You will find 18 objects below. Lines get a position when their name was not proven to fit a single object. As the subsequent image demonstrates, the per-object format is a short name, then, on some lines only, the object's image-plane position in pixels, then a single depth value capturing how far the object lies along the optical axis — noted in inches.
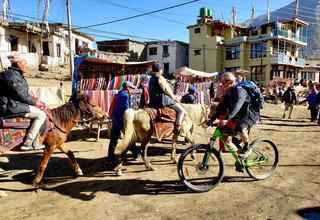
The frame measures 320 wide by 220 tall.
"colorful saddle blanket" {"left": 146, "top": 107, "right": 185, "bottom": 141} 231.9
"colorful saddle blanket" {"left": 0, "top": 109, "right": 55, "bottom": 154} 179.8
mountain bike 181.8
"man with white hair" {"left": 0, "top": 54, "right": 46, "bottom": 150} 170.6
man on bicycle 181.6
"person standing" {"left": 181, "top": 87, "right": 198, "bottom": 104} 346.6
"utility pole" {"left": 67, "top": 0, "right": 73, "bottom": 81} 715.4
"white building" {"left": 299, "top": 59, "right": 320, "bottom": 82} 1723.4
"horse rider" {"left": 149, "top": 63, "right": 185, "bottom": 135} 223.5
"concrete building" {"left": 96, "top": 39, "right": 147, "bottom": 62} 1540.4
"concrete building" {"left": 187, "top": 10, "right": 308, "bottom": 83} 1396.4
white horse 218.8
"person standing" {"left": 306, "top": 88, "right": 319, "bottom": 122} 531.0
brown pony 197.2
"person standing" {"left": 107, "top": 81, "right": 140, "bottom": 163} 241.9
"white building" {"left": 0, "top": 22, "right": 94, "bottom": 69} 991.0
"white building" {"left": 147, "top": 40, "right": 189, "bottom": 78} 1640.0
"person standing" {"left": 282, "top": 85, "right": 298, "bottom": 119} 569.2
